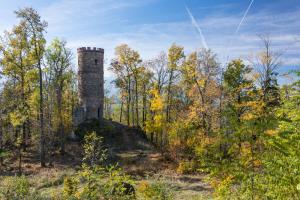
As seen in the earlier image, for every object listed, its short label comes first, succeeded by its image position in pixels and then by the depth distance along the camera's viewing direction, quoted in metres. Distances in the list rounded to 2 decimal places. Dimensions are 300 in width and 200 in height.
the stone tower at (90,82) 43.69
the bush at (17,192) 13.03
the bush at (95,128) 40.84
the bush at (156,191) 13.42
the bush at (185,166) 29.25
